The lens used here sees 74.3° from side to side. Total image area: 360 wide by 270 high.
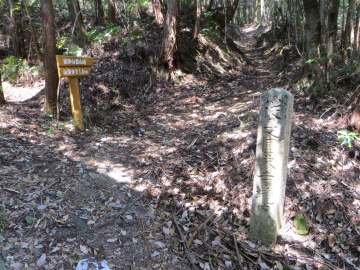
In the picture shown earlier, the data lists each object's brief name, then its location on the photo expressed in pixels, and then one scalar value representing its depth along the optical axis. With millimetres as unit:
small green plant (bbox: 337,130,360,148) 3297
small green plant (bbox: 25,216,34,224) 2998
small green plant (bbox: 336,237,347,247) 3145
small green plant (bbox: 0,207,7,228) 2826
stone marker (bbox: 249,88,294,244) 2820
